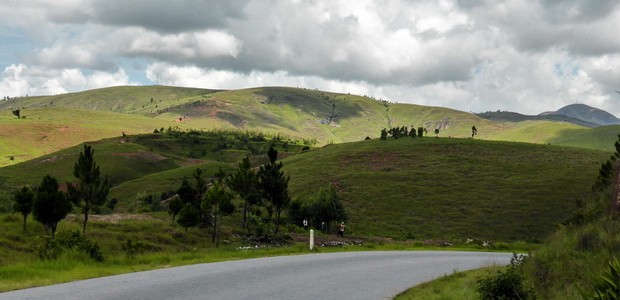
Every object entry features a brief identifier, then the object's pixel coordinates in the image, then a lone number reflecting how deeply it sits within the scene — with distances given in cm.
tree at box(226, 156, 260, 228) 4491
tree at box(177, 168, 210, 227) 4637
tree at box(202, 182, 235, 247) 4006
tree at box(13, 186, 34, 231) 3638
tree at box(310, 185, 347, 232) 5638
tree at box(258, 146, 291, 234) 4375
